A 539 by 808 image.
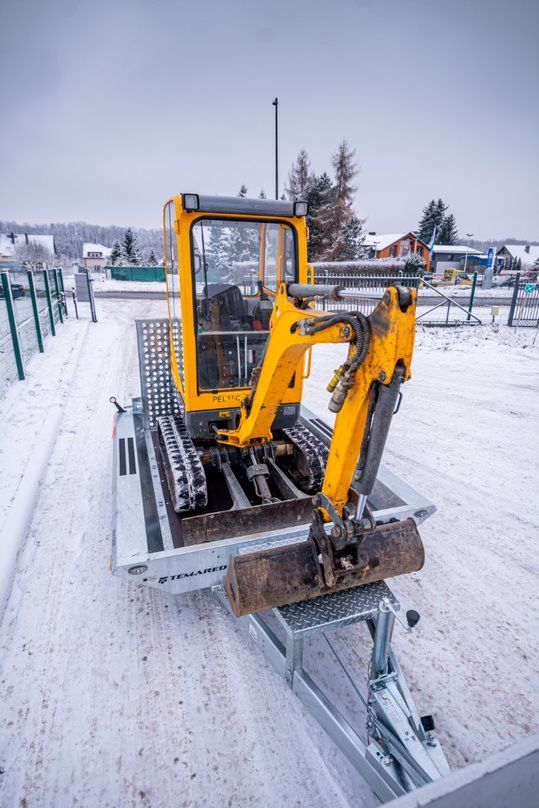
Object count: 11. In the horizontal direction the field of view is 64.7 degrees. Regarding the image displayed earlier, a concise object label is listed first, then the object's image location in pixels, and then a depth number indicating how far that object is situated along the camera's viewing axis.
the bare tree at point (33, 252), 63.87
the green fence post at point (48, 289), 11.25
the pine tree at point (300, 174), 35.50
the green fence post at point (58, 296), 14.22
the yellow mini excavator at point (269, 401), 2.15
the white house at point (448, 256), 58.69
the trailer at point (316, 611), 1.98
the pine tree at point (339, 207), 33.41
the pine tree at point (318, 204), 32.88
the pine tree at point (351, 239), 33.47
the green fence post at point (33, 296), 9.40
